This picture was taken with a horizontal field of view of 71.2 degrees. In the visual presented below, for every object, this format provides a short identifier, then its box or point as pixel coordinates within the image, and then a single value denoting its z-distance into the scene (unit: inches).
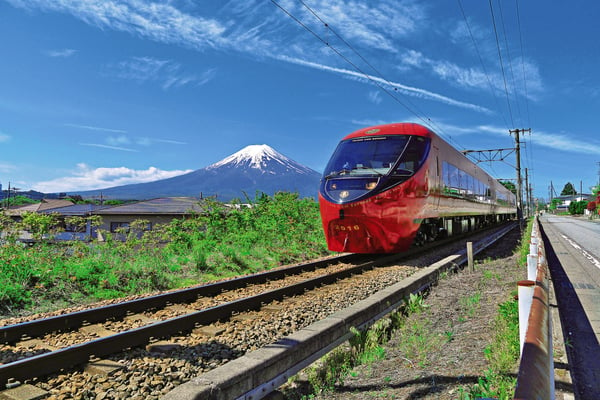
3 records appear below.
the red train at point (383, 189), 382.9
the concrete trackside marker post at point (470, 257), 393.7
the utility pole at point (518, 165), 1355.3
